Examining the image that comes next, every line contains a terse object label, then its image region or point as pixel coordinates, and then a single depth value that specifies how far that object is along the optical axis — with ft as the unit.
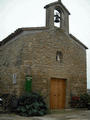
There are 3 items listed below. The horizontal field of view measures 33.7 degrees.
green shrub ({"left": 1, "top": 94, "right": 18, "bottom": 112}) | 25.76
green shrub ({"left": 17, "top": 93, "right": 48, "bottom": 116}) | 24.62
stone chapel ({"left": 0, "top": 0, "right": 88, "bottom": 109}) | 28.45
